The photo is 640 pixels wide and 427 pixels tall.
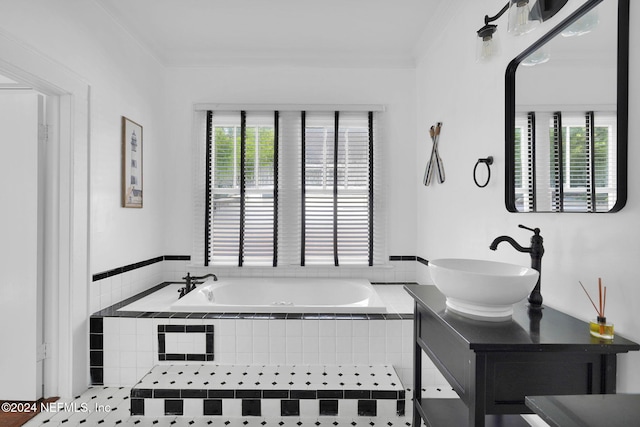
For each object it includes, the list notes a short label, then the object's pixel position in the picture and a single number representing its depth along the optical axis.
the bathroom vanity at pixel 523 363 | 0.95
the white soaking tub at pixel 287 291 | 2.93
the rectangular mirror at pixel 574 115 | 1.07
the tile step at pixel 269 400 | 1.88
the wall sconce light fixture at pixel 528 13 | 1.25
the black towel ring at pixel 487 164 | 1.88
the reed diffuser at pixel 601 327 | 0.97
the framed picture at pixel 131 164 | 2.58
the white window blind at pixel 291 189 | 3.20
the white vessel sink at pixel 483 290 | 1.04
